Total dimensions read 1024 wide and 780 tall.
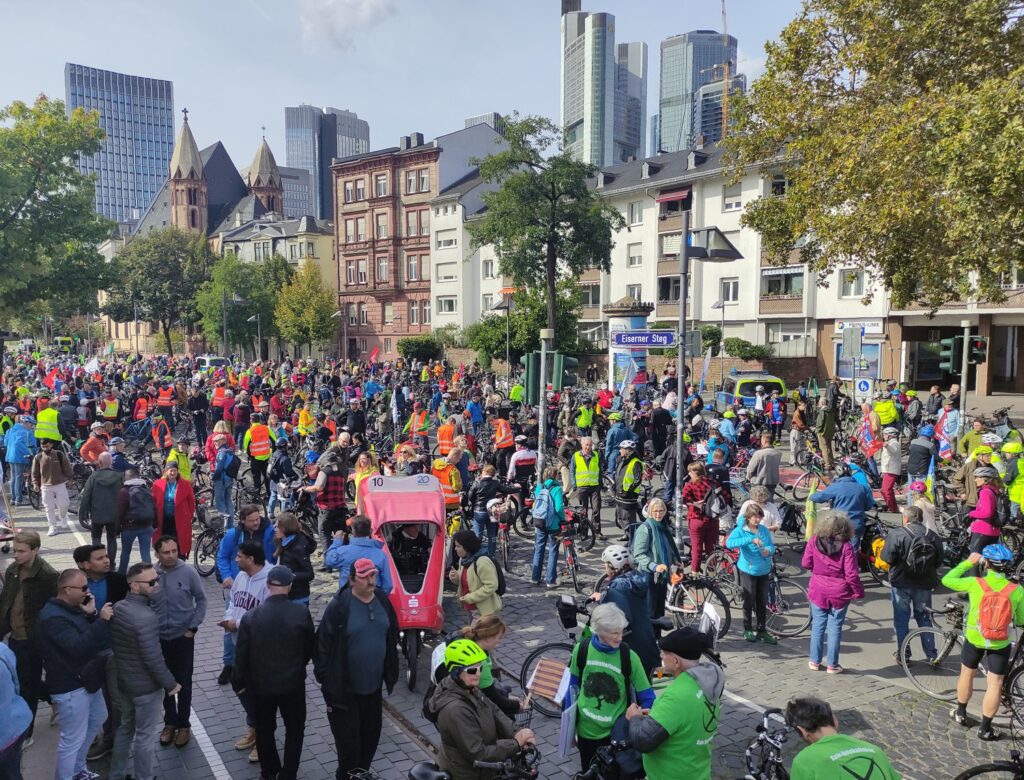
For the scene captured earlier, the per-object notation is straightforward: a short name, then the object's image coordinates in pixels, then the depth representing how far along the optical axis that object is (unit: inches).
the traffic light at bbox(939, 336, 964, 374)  598.2
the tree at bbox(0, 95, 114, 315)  967.0
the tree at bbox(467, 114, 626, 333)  1389.0
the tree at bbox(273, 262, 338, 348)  2383.1
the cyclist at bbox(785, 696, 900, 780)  136.3
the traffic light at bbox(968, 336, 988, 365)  633.0
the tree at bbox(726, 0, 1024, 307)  444.8
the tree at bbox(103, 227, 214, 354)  2815.0
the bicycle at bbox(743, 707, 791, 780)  209.9
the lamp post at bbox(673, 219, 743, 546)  381.1
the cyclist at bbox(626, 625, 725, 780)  163.8
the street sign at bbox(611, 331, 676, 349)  413.1
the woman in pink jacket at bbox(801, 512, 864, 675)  293.9
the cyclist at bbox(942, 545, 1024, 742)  250.4
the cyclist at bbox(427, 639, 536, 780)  165.6
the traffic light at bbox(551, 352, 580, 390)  461.4
